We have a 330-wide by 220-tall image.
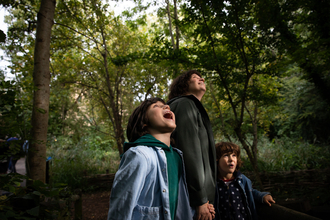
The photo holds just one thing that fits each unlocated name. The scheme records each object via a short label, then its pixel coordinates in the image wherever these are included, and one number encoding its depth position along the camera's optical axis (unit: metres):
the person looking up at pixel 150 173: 1.03
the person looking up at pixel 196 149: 1.32
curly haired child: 1.66
